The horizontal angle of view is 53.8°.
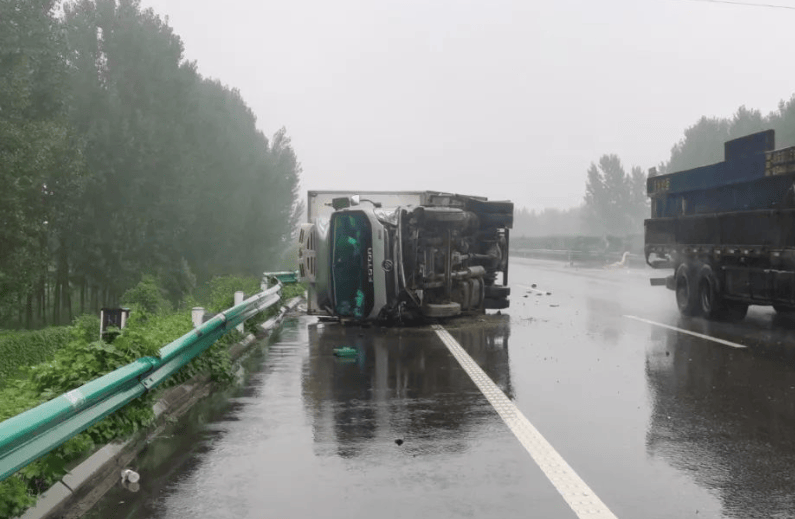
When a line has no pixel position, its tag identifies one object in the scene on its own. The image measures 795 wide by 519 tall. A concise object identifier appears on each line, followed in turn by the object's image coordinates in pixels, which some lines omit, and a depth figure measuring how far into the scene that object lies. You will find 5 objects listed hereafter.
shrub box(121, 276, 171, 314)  36.03
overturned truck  14.34
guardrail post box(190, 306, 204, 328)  9.85
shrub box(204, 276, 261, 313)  15.89
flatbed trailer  13.34
